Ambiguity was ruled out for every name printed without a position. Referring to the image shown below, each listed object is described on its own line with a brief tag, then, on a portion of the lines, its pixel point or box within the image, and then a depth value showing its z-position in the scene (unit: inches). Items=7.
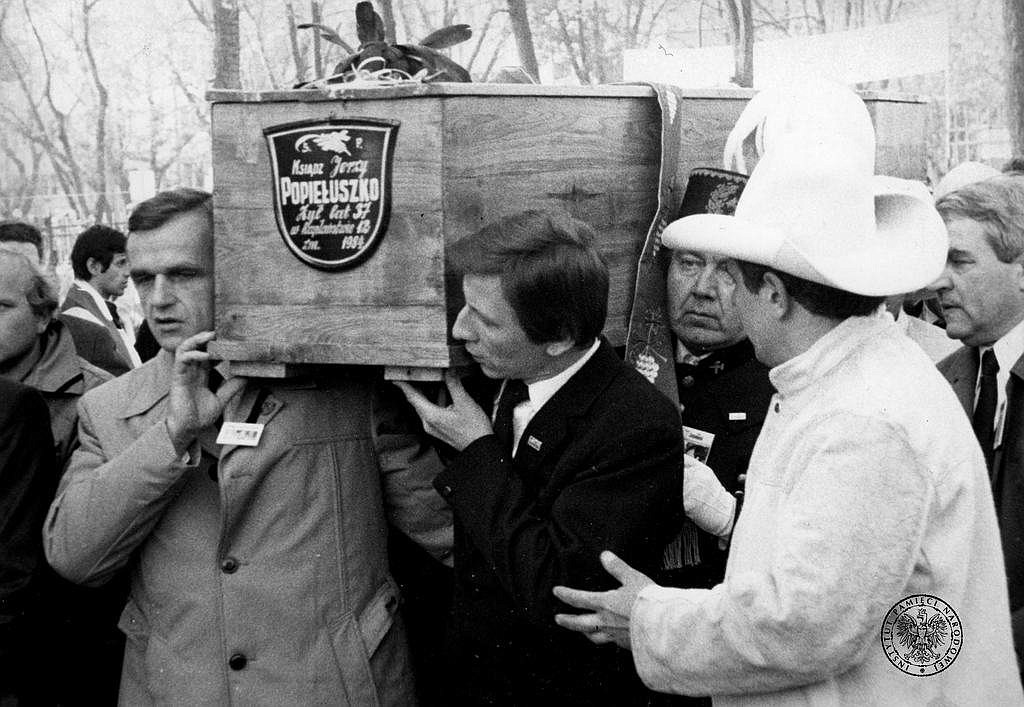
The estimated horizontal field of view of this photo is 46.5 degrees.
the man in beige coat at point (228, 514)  110.7
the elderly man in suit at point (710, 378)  111.3
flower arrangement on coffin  107.4
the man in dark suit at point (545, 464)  90.0
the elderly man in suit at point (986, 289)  121.7
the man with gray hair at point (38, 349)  138.6
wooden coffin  99.7
